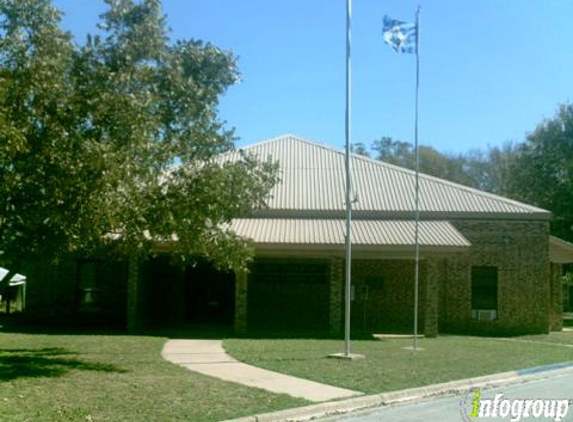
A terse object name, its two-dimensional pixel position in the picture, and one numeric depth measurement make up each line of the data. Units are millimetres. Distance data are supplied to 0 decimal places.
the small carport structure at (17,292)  33291
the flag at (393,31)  19594
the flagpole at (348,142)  17422
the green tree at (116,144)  12203
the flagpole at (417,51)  19812
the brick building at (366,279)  26328
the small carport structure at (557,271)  29422
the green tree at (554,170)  41031
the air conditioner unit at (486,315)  27922
